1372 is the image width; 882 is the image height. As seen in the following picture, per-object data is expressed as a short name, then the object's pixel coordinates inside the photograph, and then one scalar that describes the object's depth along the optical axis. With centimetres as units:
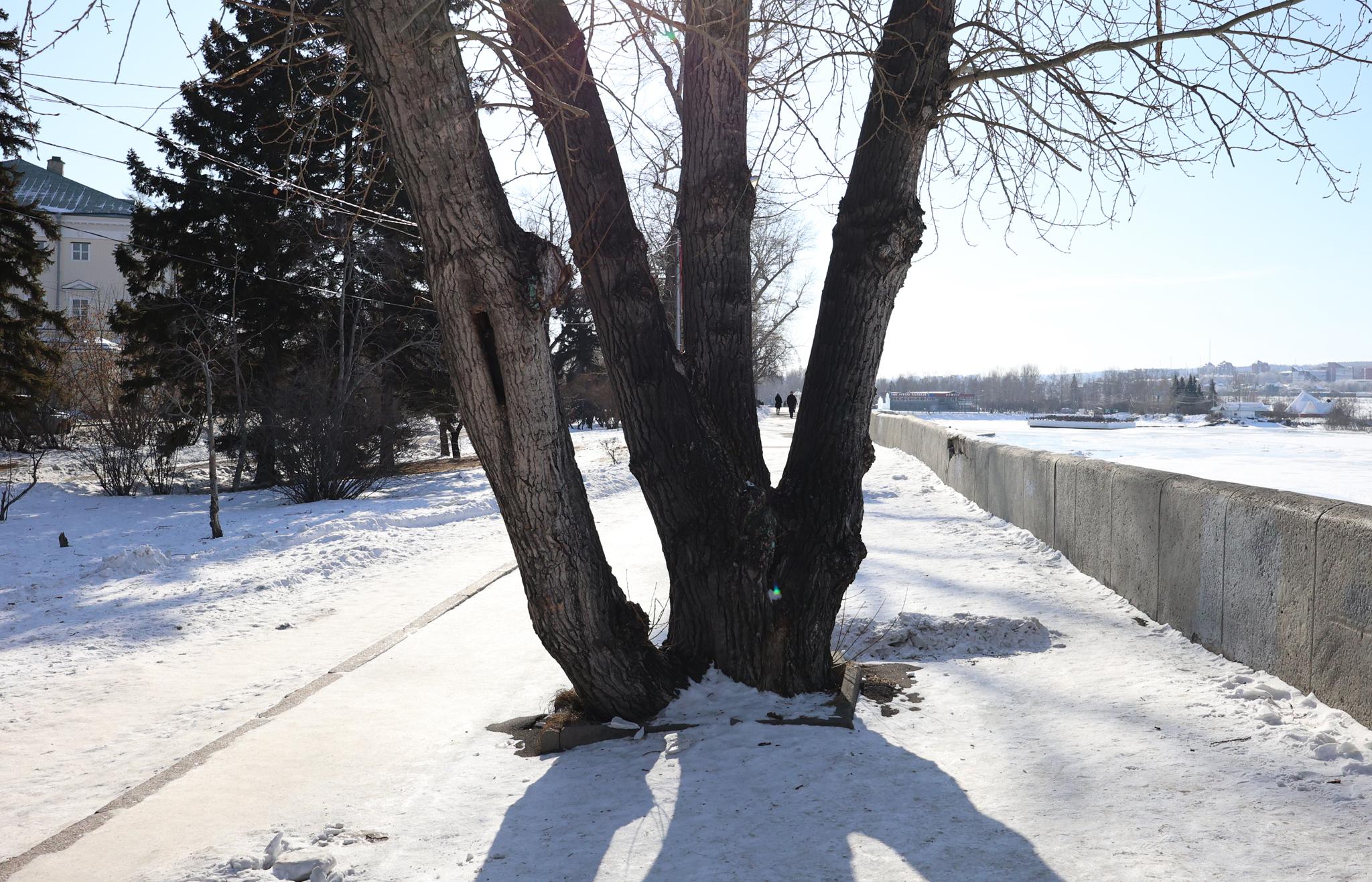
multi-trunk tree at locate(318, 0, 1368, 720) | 443
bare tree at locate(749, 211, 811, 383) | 4794
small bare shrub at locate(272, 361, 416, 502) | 1731
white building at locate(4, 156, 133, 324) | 5244
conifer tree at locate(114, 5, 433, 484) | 1983
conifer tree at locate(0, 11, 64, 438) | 2056
